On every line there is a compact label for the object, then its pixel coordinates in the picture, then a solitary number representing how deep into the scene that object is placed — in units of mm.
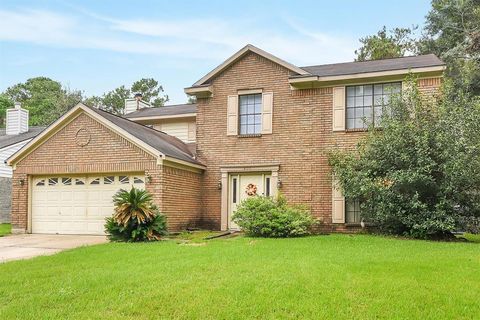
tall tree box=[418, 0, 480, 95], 22359
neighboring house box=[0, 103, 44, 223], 21750
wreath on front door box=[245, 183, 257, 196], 15109
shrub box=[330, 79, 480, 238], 11188
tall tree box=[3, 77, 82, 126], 39875
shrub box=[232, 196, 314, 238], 12281
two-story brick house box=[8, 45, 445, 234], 13906
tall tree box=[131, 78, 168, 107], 48469
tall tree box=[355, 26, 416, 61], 30078
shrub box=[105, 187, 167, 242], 11883
